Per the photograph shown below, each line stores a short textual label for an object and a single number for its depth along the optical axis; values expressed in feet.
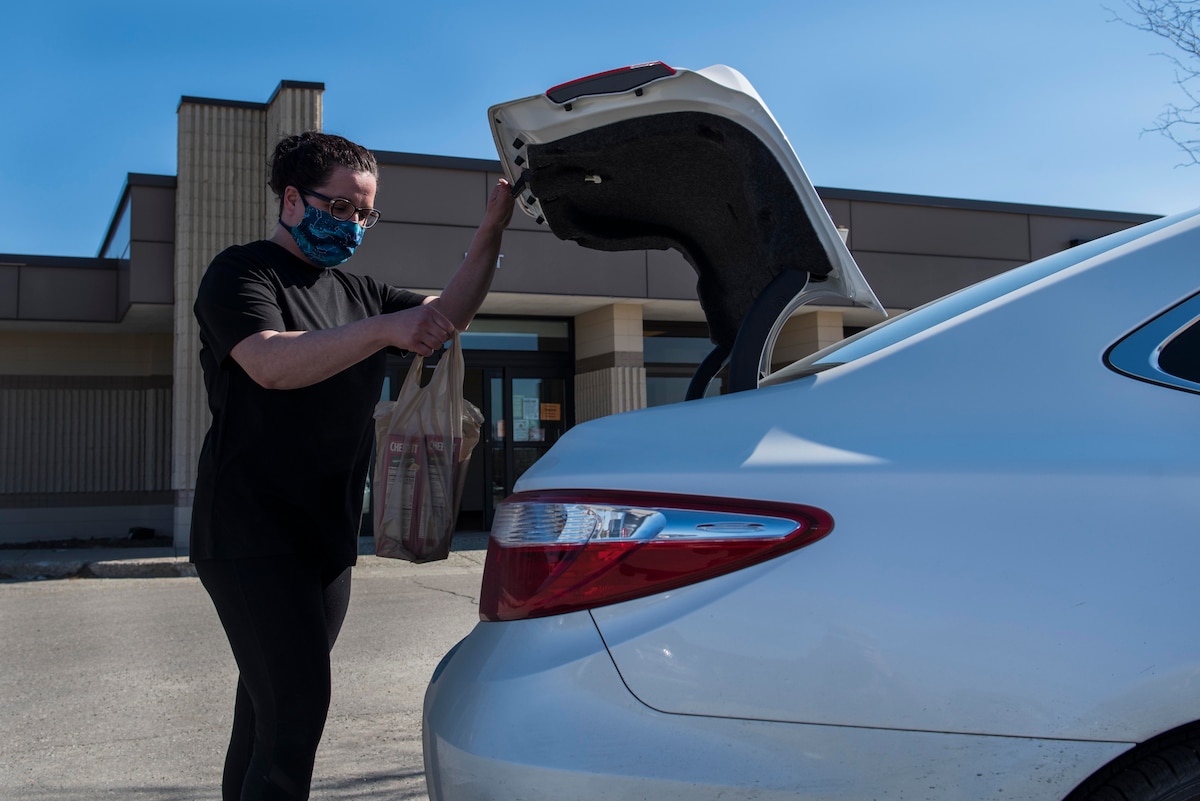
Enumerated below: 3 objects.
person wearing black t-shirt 7.09
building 39.86
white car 4.73
